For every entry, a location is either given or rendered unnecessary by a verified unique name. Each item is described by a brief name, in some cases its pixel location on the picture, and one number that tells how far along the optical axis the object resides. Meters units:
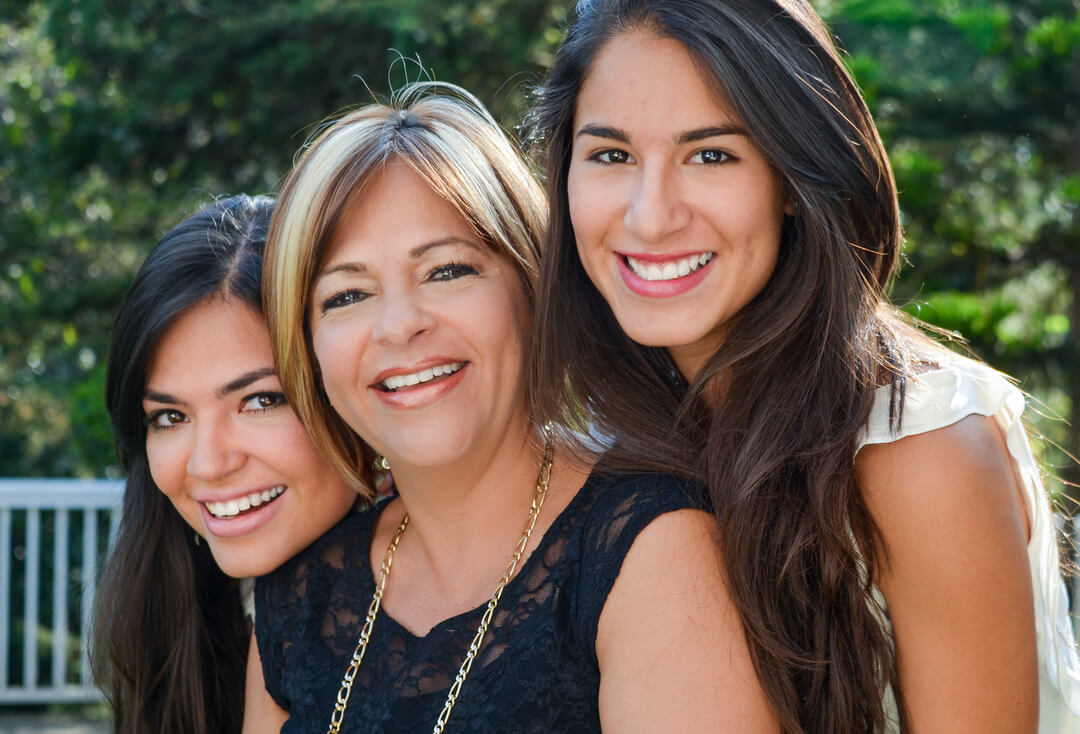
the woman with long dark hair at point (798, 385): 2.11
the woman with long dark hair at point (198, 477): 2.76
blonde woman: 2.15
